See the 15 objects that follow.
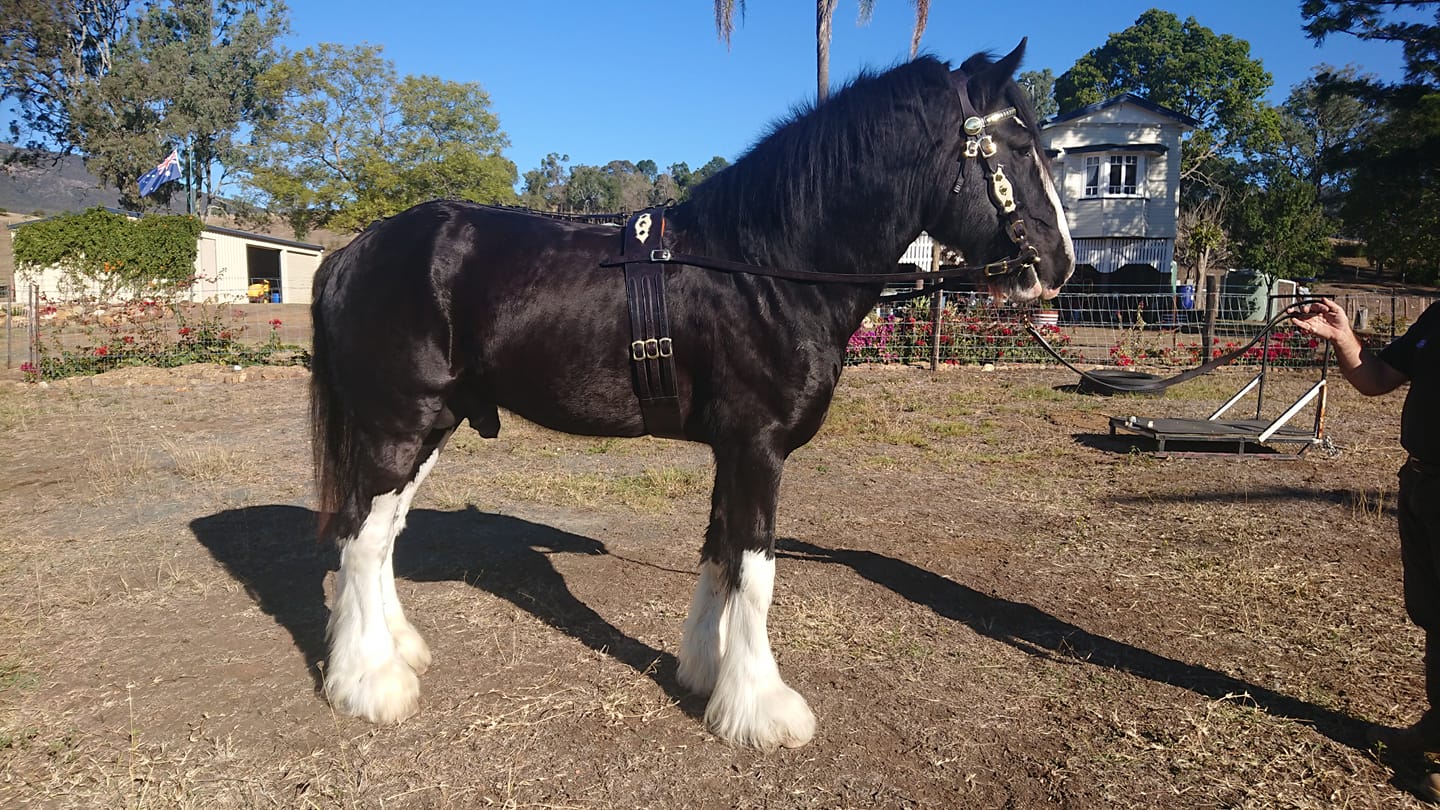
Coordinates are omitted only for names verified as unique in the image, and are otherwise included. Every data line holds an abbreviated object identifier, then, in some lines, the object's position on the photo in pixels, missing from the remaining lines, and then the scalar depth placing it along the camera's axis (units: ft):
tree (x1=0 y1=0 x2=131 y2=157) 135.13
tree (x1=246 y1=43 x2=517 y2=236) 129.70
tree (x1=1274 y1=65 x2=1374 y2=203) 160.97
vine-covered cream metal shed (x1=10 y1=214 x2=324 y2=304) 101.24
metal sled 23.62
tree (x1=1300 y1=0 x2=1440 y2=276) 63.46
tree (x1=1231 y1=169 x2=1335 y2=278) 95.50
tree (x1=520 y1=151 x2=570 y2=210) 286.25
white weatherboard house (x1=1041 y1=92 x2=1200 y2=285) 96.58
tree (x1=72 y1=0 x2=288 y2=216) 137.49
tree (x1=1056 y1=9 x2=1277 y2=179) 142.72
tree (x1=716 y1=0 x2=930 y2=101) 57.00
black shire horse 9.30
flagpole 146.41
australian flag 92.12
